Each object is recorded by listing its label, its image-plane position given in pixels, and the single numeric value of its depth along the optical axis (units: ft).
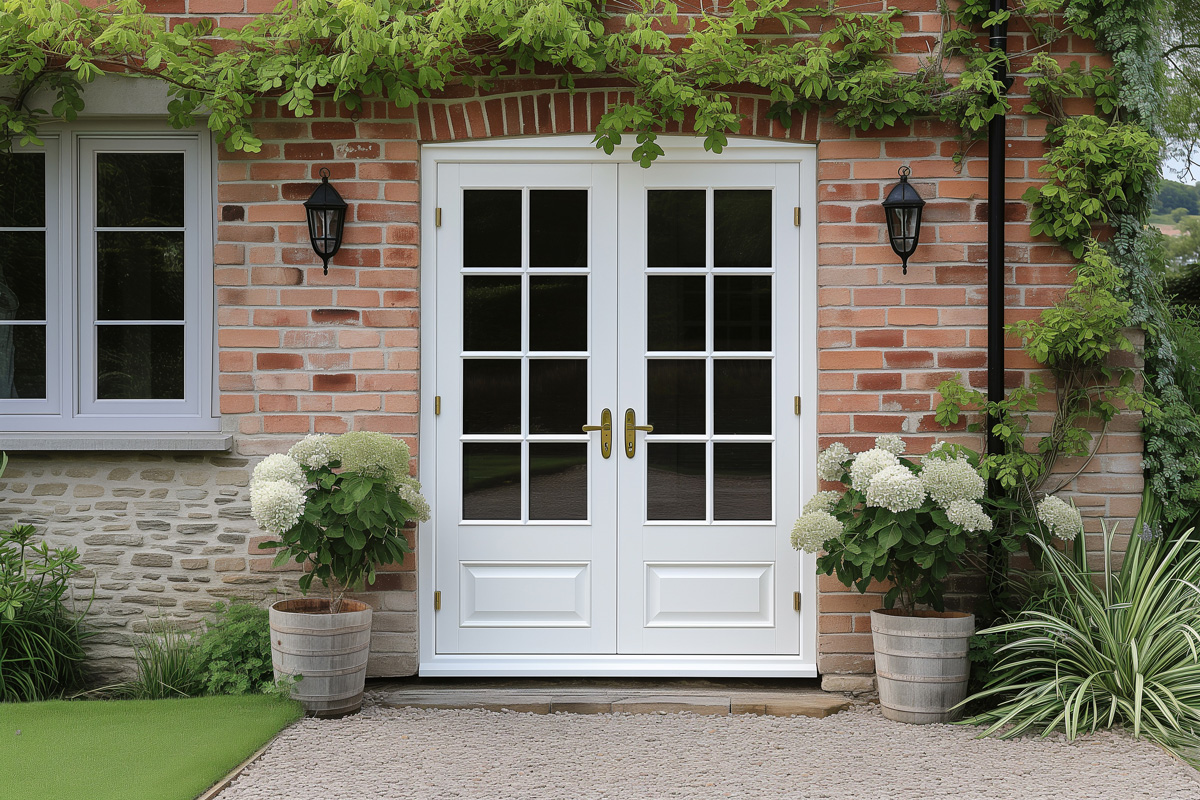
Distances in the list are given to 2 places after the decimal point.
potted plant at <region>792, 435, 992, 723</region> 11.48
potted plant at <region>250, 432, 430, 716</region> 11.58
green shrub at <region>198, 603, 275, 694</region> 12.57
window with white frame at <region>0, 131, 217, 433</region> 14.01
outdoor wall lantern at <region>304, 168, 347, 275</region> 13.12
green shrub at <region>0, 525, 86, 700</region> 12.60
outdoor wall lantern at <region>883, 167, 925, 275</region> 12.94
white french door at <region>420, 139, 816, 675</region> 13.67
